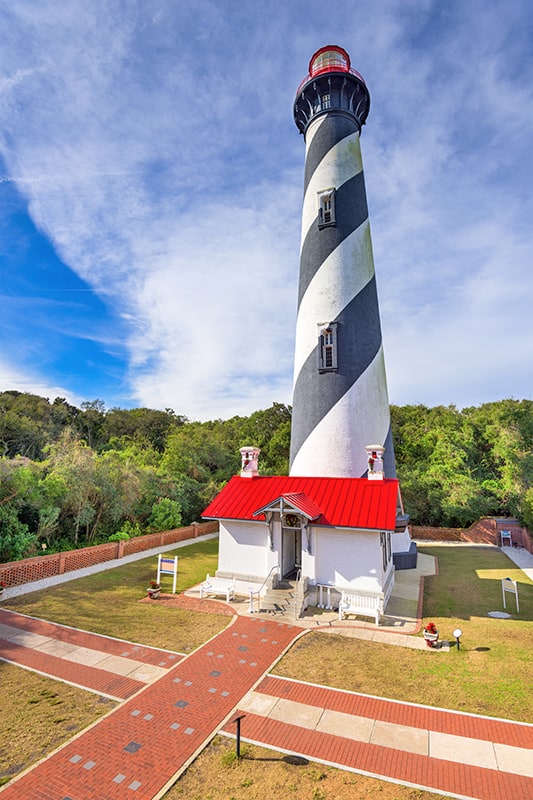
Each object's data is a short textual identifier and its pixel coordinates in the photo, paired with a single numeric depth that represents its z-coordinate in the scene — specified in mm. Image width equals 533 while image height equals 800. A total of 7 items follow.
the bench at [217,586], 14766
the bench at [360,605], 13008
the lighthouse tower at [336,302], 17641
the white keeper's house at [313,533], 13805
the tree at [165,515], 25000
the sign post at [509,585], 13538
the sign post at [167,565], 15080
